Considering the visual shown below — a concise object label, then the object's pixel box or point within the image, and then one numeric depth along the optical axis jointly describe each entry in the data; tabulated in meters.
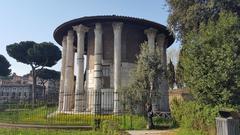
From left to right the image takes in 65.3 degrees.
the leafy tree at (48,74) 42.55
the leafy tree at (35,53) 34.78
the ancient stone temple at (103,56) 17.32
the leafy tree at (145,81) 12.33
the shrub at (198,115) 7.37
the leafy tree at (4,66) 41.75
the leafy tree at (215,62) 8.51
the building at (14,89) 52.22
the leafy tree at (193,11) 11.26
